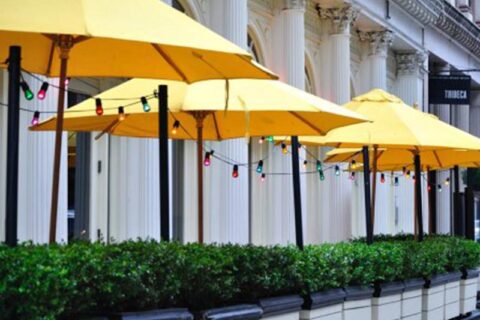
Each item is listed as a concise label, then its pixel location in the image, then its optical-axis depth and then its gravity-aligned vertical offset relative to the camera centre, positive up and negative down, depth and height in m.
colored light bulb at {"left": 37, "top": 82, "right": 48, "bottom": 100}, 8.66 +0.87
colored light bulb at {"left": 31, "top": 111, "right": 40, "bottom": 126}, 11.57 +0.85
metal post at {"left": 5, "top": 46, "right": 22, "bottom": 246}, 7.86 +0.25
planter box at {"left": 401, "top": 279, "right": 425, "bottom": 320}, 14.86 -1.39
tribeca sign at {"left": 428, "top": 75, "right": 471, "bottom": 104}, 34.72 +3.48
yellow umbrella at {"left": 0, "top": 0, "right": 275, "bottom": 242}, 7.47 +1.25
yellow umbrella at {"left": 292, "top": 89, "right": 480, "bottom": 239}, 15.45 +0.98
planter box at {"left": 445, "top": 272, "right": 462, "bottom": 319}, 16.89 -1.51
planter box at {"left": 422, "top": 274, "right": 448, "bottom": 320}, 15.71 -1.44
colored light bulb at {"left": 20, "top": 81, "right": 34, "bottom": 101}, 8.36 +0.83
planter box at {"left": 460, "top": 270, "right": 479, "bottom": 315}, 17.89 -1.51
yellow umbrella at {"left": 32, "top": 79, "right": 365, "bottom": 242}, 11.57 +0.99
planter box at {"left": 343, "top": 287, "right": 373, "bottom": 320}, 12.73 -1.24
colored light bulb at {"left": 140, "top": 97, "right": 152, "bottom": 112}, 10.67 +0.93
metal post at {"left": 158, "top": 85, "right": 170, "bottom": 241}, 10.42 +0.36
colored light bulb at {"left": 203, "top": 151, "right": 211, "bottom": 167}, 14.63 +0.54
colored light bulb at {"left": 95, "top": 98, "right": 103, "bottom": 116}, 10.31 +0.86
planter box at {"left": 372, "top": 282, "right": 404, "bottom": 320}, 13.75 -1.30
